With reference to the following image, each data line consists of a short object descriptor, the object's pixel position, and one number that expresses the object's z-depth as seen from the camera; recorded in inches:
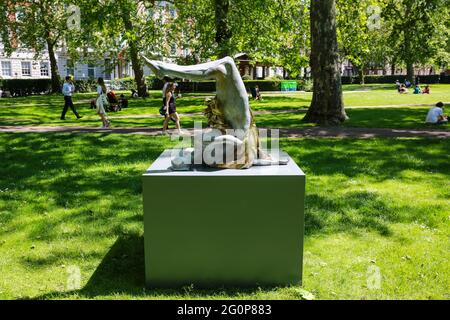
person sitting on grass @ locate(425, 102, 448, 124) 599.8
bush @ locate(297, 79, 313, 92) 1662.2
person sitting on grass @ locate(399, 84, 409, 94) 1349.2
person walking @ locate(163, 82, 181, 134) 542.9
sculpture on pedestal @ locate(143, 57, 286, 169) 191.8
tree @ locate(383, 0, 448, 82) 693.9
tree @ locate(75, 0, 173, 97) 659.4
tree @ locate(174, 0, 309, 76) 828.9
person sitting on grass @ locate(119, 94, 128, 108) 921.5
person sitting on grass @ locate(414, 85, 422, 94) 1318.2
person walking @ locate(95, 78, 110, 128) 601.3
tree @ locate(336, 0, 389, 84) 796.0
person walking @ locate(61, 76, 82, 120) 709.9
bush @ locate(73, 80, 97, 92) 1756.9
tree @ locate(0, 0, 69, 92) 1339.8
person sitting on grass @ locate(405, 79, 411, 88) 1688.0
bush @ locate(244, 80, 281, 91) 1731.7
